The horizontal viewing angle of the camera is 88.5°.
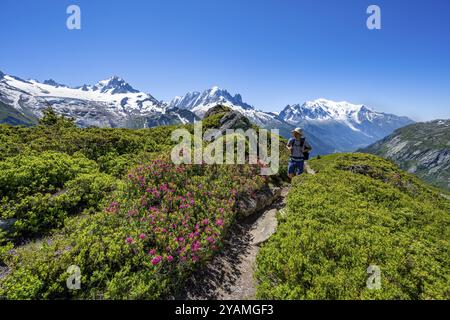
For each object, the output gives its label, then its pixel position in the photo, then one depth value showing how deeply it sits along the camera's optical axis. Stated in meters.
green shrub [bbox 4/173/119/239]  9.02
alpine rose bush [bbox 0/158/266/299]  6.69
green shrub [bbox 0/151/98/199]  10.20
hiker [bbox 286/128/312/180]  15.86
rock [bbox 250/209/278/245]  10.38
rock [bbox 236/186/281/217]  12.24
